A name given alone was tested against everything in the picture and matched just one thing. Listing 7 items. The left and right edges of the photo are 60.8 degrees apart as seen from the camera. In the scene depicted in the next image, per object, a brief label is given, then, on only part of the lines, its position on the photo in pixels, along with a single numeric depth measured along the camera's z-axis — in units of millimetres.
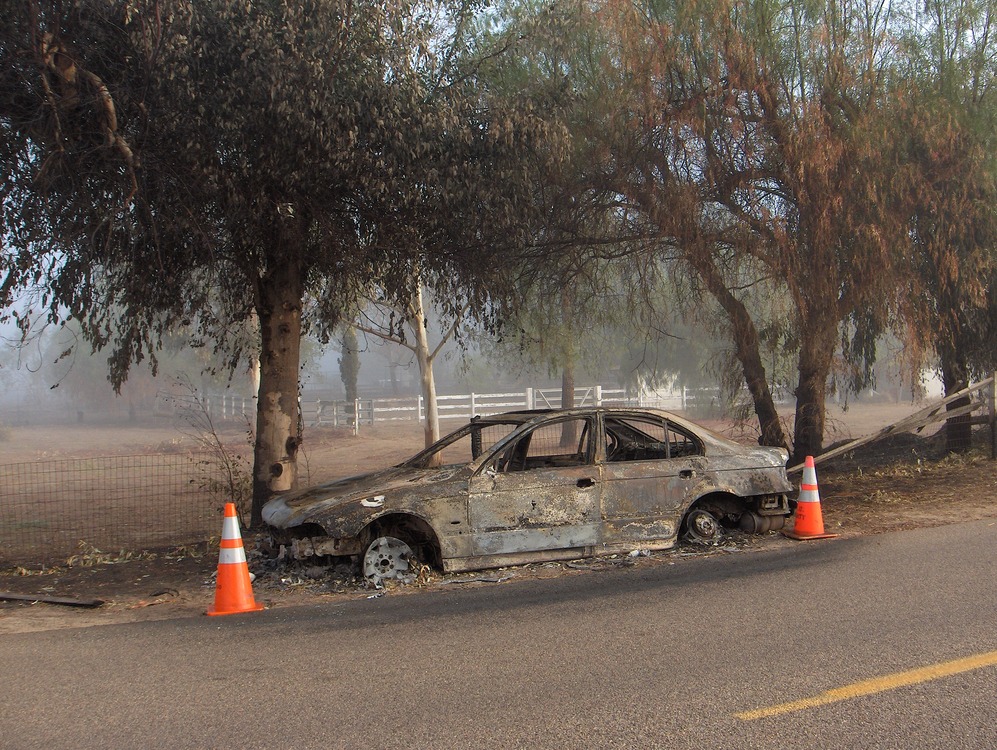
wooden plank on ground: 6961
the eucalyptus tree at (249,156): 7832
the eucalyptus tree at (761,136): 10414
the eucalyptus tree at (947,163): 11016
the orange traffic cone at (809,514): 8680
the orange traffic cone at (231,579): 6457
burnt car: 7207
